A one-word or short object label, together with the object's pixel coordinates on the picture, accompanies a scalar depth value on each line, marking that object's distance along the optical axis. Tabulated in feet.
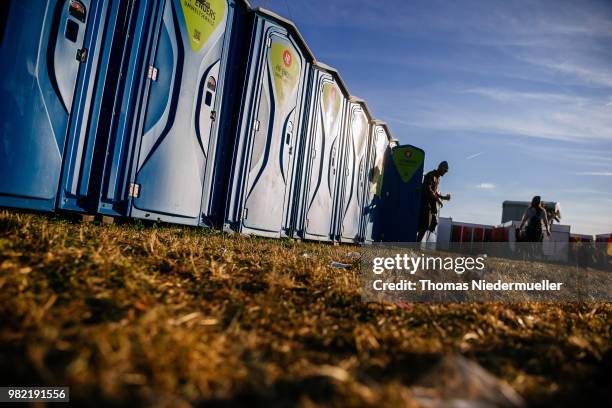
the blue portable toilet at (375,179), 30.68
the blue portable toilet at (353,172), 25.71
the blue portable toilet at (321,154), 20.77
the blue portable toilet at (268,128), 15.29
